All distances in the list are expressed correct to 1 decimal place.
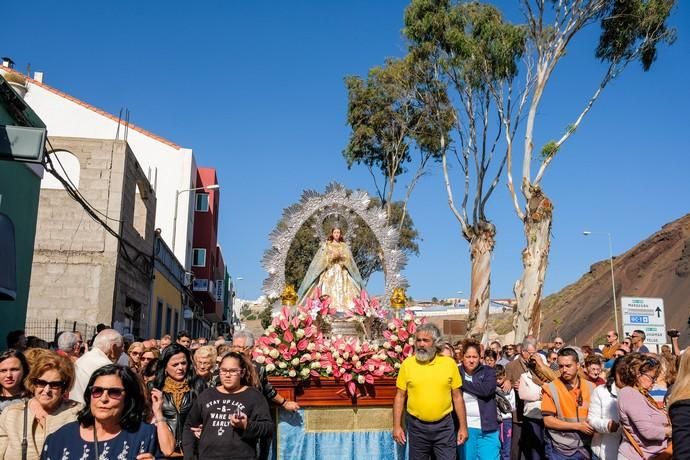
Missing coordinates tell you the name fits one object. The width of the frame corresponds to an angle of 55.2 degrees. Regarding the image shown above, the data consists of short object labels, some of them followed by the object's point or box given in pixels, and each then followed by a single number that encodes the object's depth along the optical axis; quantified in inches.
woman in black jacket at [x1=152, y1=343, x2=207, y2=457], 196.1
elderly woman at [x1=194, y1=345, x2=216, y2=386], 211.6
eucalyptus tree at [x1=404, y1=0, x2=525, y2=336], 731.4
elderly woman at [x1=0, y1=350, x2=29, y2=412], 163.8
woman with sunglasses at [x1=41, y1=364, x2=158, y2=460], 116.3
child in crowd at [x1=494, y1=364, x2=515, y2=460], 338.3
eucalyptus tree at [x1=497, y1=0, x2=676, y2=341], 658.2
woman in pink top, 173.0
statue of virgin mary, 371.2
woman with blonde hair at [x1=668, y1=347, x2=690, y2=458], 111.8
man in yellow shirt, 222.4
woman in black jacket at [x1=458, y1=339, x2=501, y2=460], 266.1
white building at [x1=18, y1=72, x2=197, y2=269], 1061.8
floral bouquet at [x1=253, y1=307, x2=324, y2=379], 247.8
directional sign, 640.4
